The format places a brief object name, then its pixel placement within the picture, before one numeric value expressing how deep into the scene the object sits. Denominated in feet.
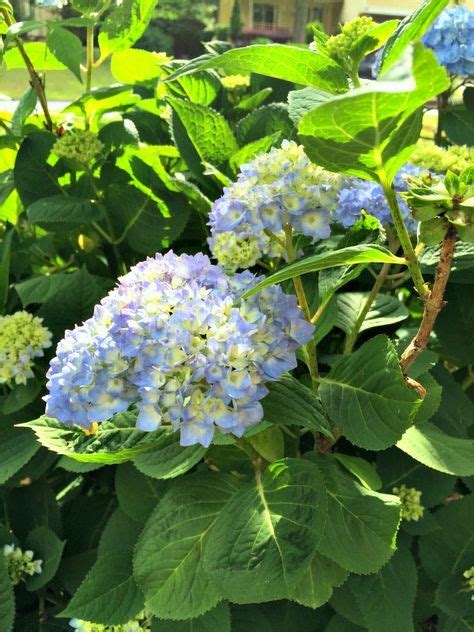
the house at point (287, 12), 83.71
